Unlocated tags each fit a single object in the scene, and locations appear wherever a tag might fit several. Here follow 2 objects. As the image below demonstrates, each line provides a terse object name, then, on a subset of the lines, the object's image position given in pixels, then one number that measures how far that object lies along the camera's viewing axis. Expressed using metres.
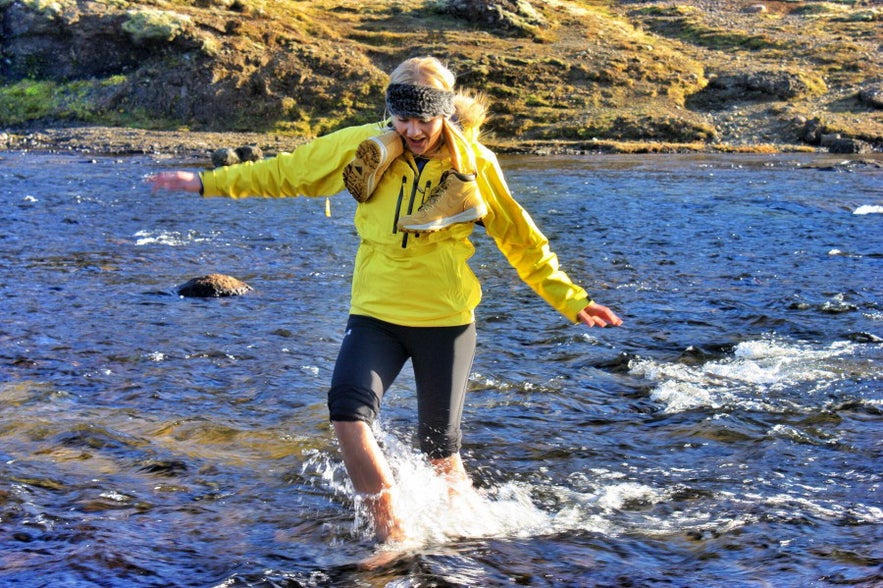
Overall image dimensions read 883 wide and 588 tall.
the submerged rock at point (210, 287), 11.90
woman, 4.87
